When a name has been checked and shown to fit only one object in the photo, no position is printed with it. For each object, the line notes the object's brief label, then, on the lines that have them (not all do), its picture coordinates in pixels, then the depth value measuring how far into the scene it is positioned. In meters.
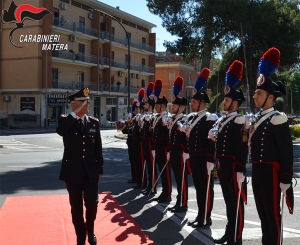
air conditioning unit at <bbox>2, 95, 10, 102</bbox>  50.16
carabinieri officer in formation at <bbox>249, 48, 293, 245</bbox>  5.47
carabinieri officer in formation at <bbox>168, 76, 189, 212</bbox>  8.73
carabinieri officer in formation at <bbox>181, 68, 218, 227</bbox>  7.66
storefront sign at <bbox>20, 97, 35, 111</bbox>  49.34
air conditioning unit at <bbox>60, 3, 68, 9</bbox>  49.87
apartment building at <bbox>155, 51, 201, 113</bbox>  73.59
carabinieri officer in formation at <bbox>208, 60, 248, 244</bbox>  6.50
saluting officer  6.16
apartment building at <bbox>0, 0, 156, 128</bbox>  48.31
